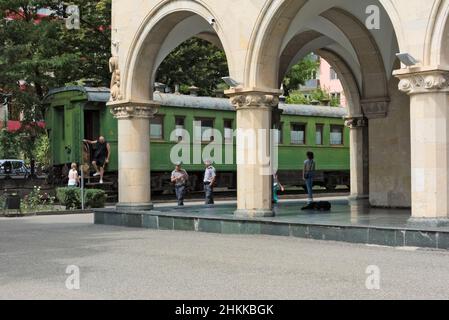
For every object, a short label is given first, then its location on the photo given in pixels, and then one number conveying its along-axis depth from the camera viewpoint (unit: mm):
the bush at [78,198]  26594
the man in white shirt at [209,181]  24922
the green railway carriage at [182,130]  29203
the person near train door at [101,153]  28547
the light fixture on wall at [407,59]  13273
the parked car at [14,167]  47662
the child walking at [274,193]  23234
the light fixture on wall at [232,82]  16512
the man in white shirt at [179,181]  24594
